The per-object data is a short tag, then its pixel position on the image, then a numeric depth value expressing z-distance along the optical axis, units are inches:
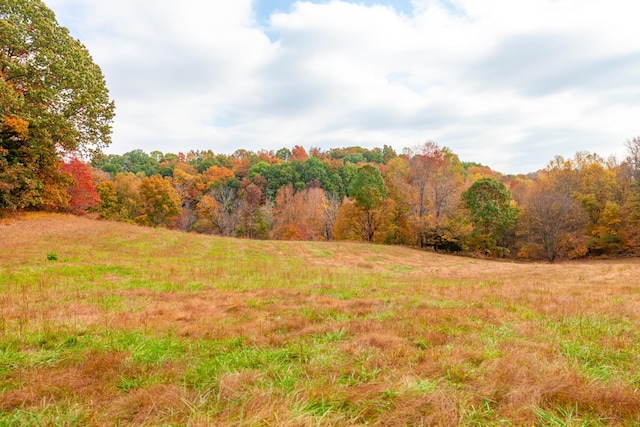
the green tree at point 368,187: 1480.1
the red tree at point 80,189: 1165.1
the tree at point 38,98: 668.7
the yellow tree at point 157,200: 1875.0
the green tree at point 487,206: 1355.8
